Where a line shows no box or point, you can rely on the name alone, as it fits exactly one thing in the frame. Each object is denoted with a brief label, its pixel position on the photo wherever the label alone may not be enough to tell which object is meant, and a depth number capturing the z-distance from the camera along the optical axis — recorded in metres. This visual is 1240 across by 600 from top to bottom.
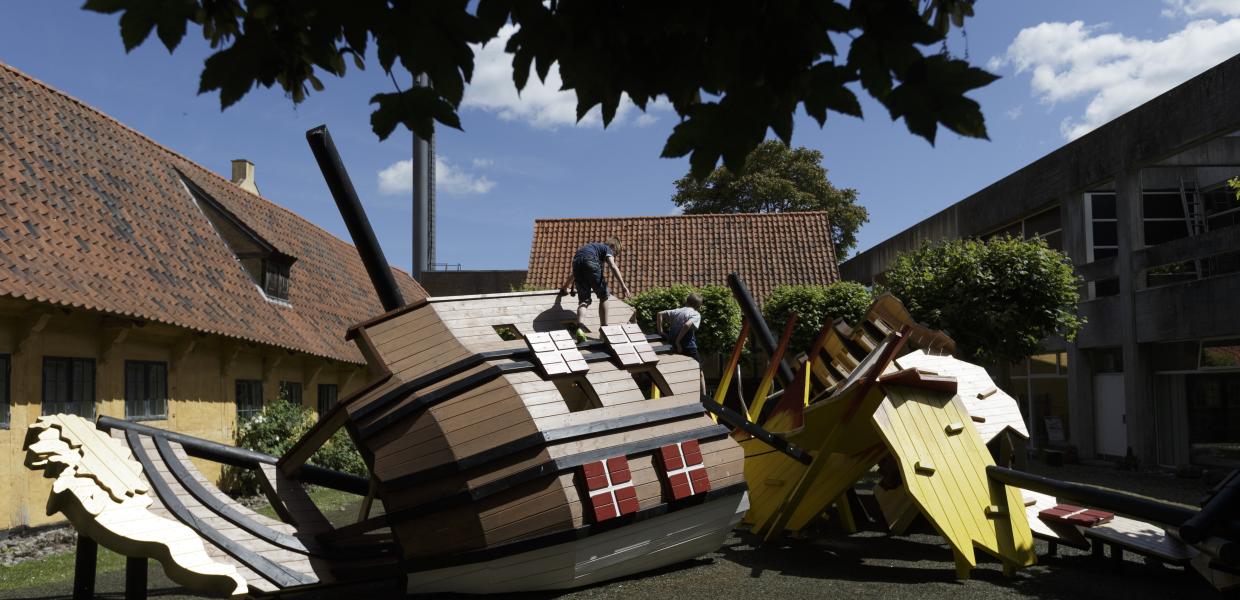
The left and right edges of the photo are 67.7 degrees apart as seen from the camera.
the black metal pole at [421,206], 33.34
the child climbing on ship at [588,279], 8.28
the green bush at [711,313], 21.61
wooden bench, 6.92
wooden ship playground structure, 5.92
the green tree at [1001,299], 15.40
